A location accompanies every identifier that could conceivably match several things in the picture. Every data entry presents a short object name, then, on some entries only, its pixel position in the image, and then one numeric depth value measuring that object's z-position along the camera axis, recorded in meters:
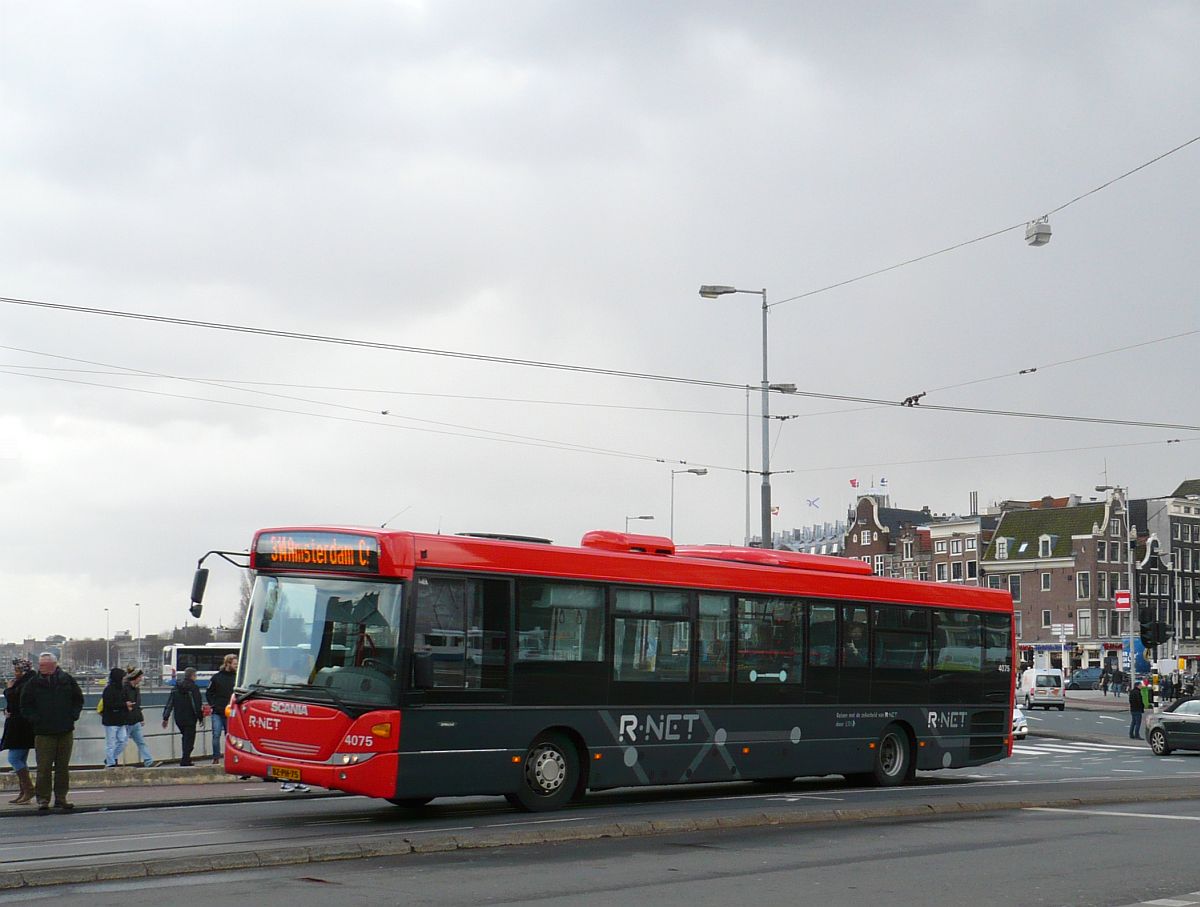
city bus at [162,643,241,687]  72.56
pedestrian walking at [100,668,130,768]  21.89
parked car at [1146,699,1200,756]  35.34
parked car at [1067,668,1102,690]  95.19
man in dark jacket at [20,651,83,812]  16.42
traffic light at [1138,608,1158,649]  35.50
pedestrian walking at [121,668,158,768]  22.14
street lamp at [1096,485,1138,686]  104.88
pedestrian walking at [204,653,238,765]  22.05
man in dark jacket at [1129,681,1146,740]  42.69
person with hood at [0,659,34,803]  17.27
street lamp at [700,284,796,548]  34.72
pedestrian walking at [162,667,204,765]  23.25
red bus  15.17
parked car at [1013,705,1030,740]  41.88
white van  67.62
